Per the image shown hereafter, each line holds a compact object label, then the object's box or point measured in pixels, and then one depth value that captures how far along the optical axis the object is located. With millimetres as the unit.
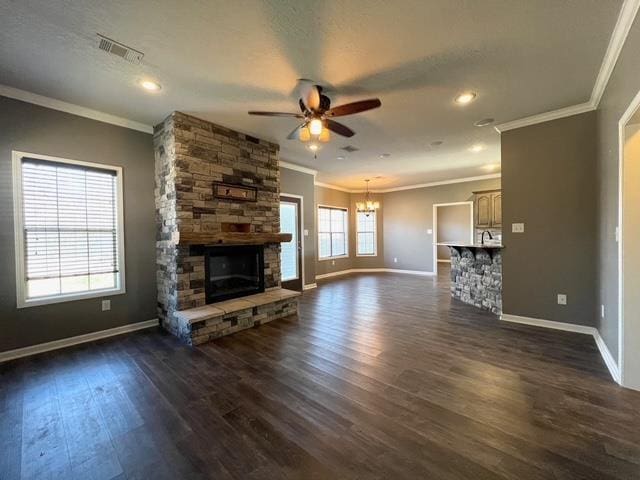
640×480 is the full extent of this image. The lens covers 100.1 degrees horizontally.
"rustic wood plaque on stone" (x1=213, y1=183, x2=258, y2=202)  3855
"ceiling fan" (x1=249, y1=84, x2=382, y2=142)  2521
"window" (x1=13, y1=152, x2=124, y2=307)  2988
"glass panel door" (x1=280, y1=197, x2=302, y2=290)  5987
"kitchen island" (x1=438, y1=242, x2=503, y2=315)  4184
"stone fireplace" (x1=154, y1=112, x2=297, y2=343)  3484
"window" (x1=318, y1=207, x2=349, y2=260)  8141
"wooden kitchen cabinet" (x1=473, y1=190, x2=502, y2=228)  6840
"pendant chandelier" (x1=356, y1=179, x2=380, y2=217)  8594
